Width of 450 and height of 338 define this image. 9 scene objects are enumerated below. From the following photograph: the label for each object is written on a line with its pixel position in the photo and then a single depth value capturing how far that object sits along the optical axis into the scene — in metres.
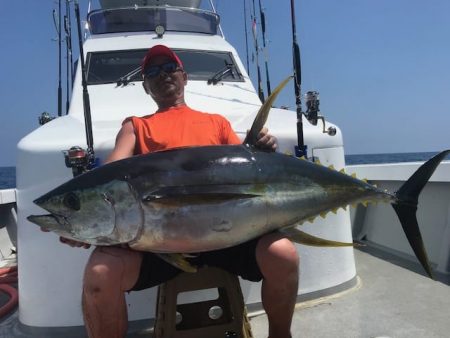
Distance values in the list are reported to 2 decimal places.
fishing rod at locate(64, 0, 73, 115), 4.17
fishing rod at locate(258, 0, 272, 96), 4.84
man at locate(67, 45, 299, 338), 1.59
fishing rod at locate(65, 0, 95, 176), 2.04
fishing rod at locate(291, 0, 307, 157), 2.38
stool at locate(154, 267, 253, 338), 1.88
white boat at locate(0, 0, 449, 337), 2.22
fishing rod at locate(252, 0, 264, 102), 4.61
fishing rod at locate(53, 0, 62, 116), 4.73
